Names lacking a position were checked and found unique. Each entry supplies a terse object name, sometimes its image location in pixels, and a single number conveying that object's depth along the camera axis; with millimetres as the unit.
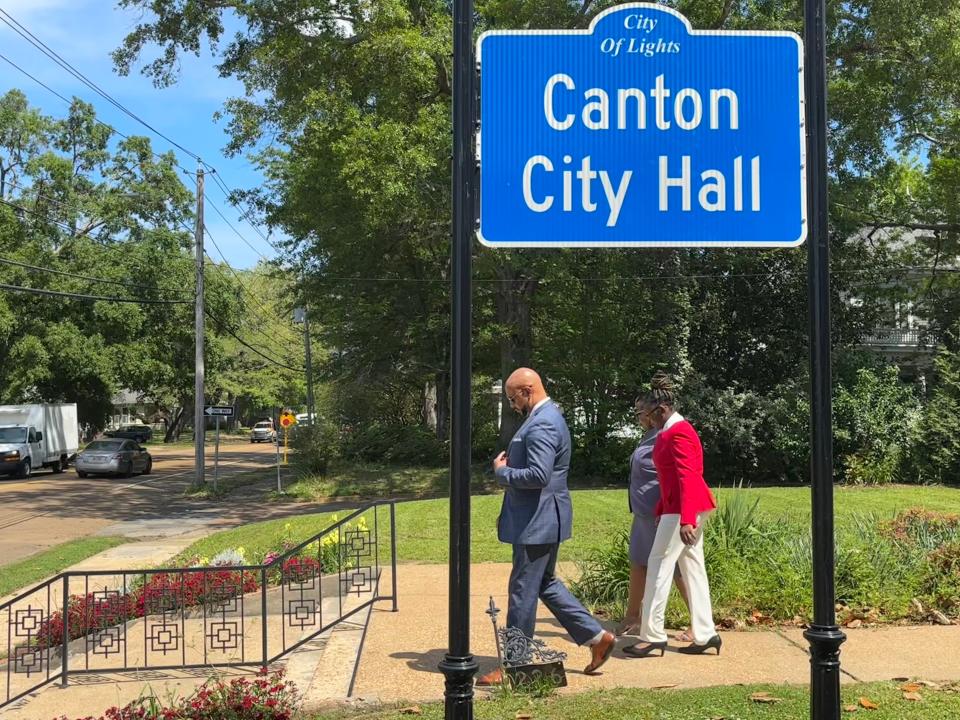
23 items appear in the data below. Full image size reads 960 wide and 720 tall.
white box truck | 33406
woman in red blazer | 5852
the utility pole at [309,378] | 37425
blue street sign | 3238
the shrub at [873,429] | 21594
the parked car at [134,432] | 57538
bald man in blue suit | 5312
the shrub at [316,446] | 29078
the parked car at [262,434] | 73125
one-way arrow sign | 28562
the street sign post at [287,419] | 27156
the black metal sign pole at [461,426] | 3176
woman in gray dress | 6320
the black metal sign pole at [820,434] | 3391
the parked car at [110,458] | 33719
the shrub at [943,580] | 7207
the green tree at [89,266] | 42156
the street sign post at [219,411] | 28442
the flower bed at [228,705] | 4605
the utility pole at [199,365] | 28672
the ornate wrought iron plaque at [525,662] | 5379
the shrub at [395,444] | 31984
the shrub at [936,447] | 21688
